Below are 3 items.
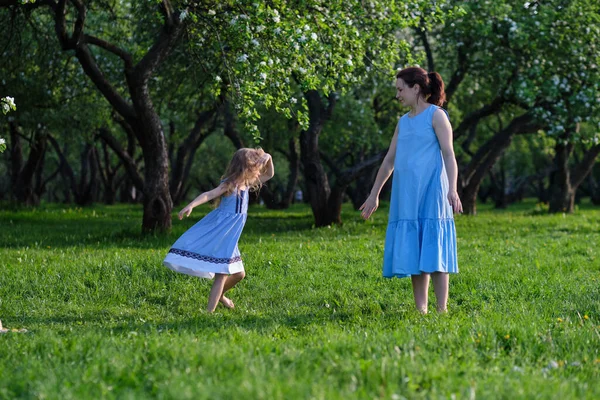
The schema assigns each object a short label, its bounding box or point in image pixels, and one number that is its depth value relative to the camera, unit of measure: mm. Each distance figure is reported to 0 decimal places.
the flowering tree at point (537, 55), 17516
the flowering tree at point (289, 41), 11219
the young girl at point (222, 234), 8141
